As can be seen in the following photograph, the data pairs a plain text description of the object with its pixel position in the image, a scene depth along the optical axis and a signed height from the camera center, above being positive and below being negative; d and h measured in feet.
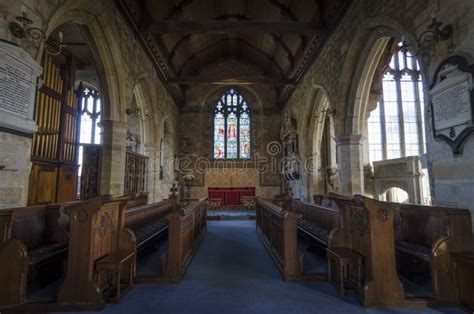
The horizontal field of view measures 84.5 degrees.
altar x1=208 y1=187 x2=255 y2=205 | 35.78 -1.21
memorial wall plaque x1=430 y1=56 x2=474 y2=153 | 7.50 +2.54
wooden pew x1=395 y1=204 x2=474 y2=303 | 7.11 -1.72
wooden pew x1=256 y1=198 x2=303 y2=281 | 8.90 -2.22
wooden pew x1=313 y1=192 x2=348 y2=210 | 15.18 -1.08
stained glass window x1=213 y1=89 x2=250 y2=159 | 38.42 +8.61
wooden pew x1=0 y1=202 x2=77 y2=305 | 6.67 -1.77
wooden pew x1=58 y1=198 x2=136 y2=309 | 6.84 -2.05
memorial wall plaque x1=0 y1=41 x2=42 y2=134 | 7.47 +2.92
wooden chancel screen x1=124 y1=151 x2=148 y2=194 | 18.79 +0.90
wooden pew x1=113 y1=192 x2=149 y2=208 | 15.33 -1.10
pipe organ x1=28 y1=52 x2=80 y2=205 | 16.56 +3.17
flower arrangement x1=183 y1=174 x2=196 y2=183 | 32.29 +0.76
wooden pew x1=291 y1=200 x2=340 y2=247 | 10.82 -1.86
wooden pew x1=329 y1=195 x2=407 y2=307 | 7.04 -1.98
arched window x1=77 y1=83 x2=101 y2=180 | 29.60 +7.67
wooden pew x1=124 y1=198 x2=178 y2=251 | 10.88 -1.96
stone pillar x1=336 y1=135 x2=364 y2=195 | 16.62 +1.26
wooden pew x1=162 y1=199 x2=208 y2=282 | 8.80 -2.26
